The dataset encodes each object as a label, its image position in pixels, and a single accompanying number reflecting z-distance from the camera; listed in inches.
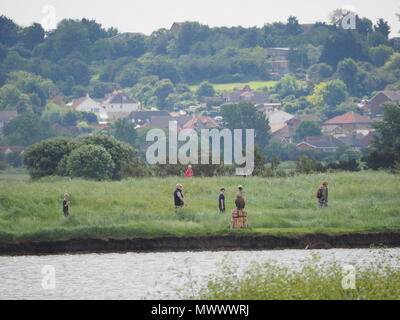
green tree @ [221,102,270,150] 5009.8
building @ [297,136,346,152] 5030.5
